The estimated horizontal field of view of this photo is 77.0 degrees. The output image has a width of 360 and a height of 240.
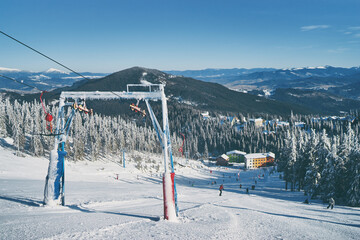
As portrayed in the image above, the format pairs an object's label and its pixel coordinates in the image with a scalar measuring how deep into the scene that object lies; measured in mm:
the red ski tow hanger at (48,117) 11954
